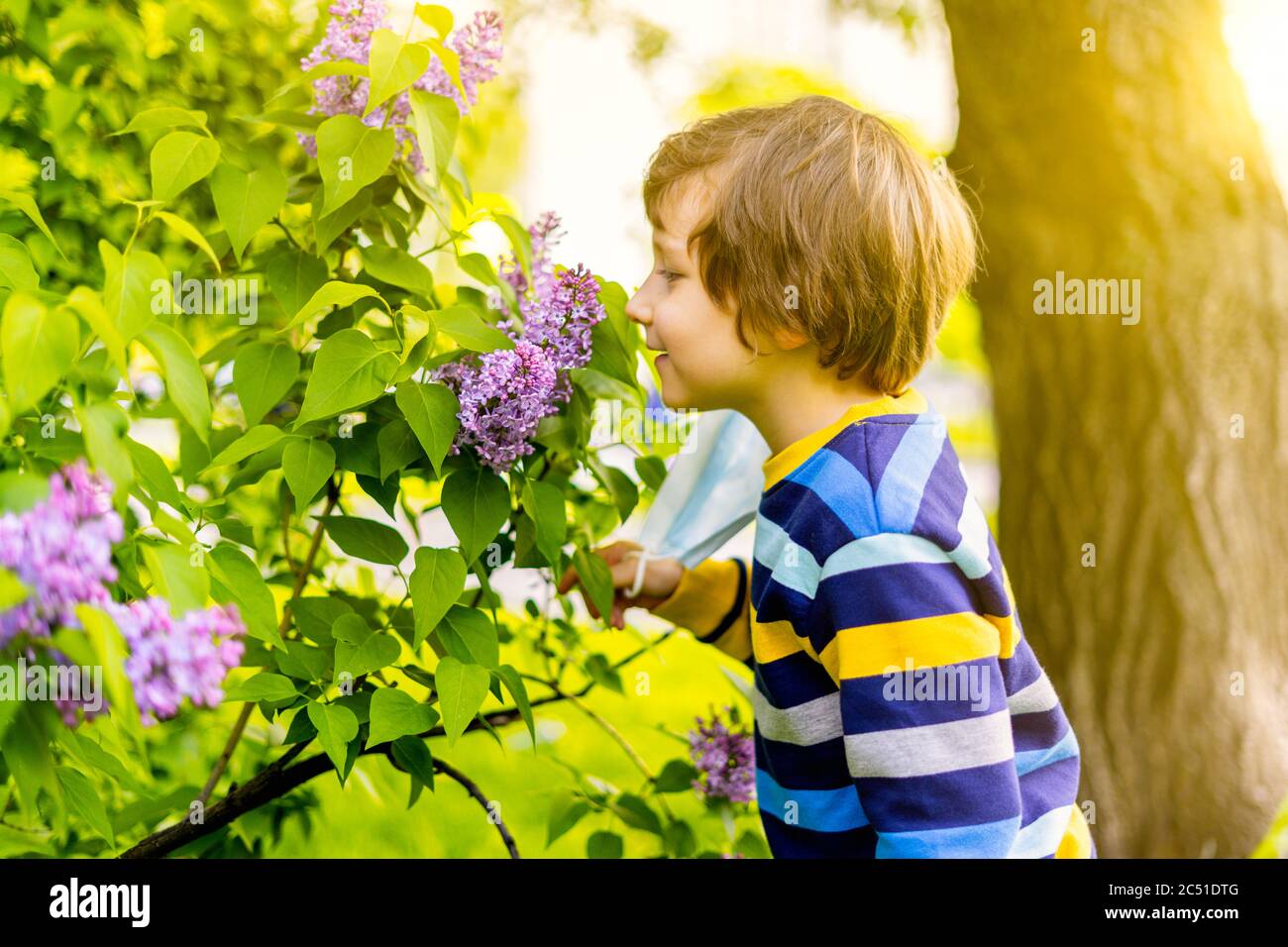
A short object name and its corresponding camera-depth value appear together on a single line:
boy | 1.00
